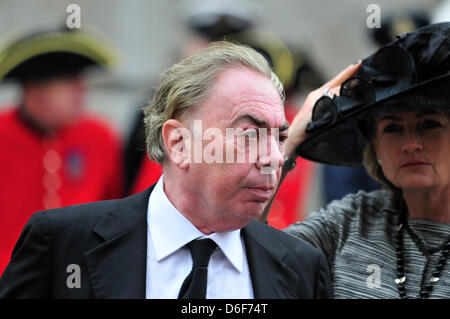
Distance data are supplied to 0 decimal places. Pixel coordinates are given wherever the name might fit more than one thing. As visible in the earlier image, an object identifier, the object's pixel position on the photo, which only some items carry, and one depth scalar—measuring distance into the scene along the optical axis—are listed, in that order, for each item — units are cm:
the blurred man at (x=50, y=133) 1195
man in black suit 541
